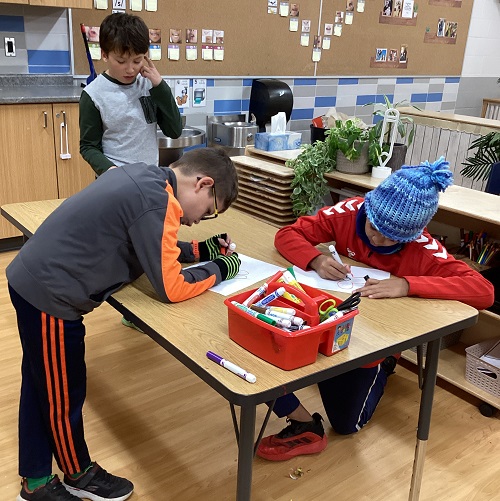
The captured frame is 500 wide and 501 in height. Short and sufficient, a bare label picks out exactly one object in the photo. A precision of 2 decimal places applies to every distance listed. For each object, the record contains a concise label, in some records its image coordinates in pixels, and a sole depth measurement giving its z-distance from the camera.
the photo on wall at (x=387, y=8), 5.23
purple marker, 1.12
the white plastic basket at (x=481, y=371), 2.21
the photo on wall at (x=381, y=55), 5.36
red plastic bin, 1.15
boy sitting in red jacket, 1.57
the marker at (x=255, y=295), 1.28
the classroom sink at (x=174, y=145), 3.71
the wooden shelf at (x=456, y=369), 2.23
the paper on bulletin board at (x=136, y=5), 3.76
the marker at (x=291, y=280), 1.32
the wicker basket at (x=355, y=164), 2.47
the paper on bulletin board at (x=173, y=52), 4.04
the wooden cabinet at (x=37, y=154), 3.28
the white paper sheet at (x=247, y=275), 1.55
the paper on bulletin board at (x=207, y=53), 4.20
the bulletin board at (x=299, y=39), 4.00
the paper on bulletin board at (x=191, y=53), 4.13
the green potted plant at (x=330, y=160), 2.44
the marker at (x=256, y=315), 1.17
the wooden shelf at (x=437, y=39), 5.71
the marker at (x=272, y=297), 1.27
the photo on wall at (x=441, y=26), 5.75
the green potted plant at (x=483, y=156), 3.28
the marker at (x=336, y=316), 1.20
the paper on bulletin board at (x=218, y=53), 4.27
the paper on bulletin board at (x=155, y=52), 3.95
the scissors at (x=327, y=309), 1.24
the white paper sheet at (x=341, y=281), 1.62
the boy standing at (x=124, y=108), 2.21
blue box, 2.79
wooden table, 1.13
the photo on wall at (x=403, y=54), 5.57
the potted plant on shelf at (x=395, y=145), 2.47
